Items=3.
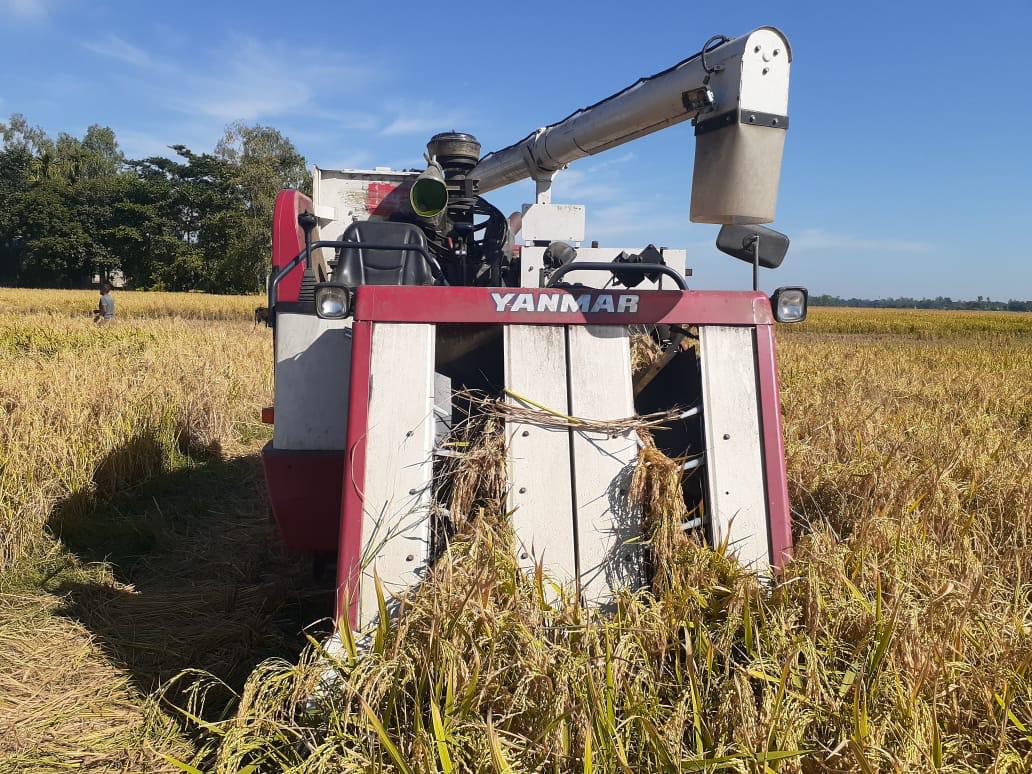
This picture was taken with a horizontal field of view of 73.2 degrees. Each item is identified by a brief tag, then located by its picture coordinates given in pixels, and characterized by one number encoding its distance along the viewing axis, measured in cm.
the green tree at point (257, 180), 4509
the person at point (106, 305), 1562
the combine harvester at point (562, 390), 224
